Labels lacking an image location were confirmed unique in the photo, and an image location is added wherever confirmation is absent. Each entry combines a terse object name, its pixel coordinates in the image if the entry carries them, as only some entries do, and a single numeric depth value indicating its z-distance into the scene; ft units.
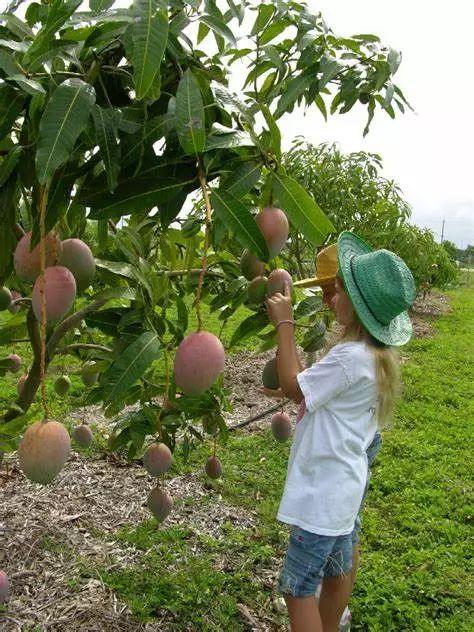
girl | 5.43
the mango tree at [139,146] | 2.74
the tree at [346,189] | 16.16
